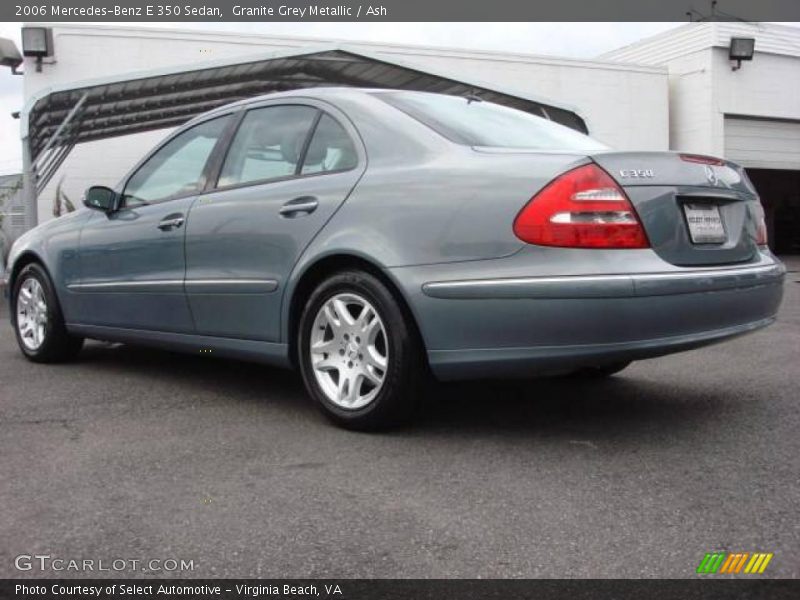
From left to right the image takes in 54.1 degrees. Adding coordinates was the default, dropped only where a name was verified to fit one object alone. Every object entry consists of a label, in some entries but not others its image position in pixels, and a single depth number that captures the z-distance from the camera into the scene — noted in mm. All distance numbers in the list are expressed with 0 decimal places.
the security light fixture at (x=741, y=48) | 19344
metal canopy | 12531
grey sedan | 2850
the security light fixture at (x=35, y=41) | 14477
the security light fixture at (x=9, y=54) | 13352
